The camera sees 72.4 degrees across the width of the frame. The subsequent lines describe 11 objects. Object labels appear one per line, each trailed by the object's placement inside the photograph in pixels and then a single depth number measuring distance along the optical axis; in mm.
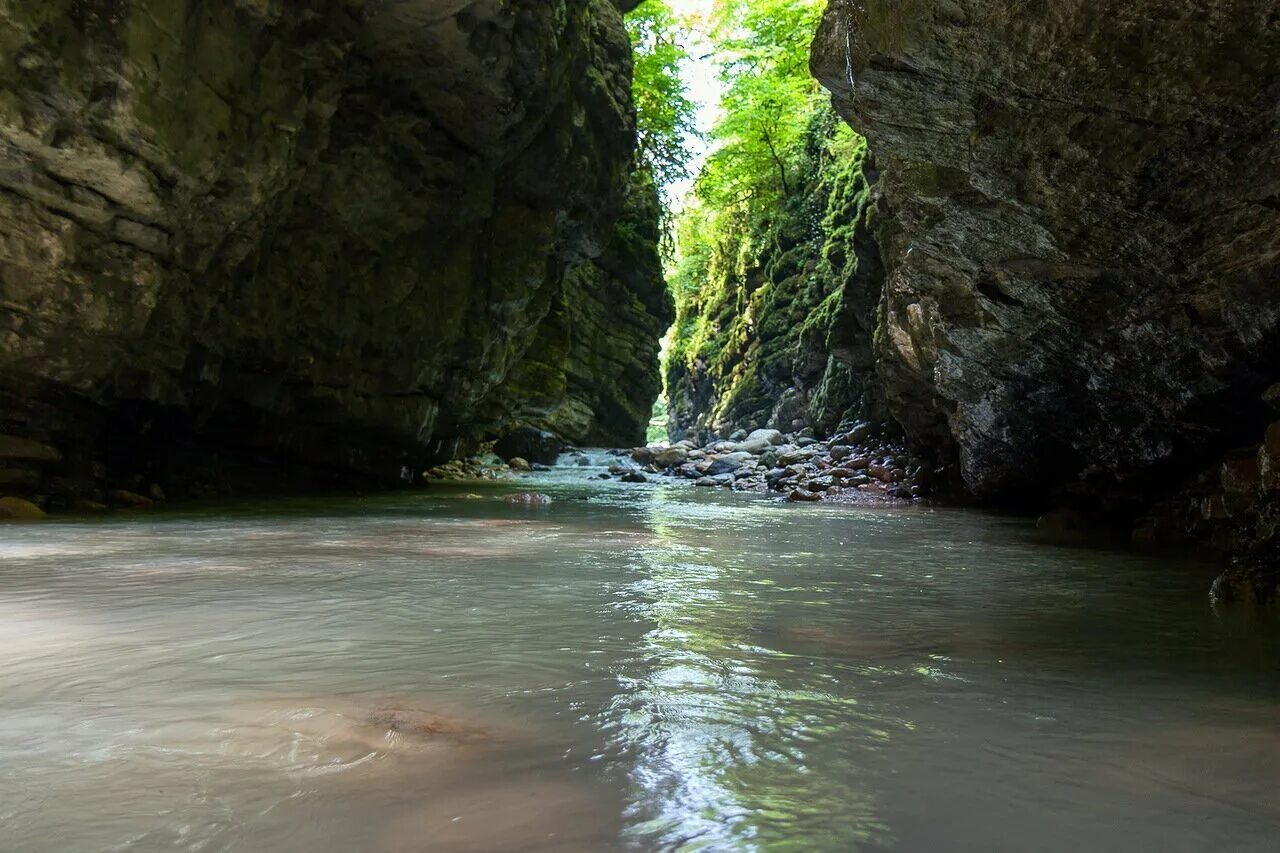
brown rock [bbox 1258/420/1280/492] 3441
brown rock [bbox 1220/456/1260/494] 3962
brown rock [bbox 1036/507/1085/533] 7102
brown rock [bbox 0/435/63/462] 7180
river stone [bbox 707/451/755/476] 15375
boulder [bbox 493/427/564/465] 19984
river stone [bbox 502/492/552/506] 9636
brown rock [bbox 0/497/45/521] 6754
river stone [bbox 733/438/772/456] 16775
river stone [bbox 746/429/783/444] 17172
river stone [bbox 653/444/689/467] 17375
